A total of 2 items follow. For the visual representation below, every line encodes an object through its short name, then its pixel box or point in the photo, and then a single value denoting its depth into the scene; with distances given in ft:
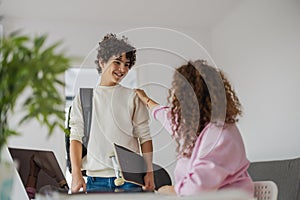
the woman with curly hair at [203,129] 4.38
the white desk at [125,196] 4.28
